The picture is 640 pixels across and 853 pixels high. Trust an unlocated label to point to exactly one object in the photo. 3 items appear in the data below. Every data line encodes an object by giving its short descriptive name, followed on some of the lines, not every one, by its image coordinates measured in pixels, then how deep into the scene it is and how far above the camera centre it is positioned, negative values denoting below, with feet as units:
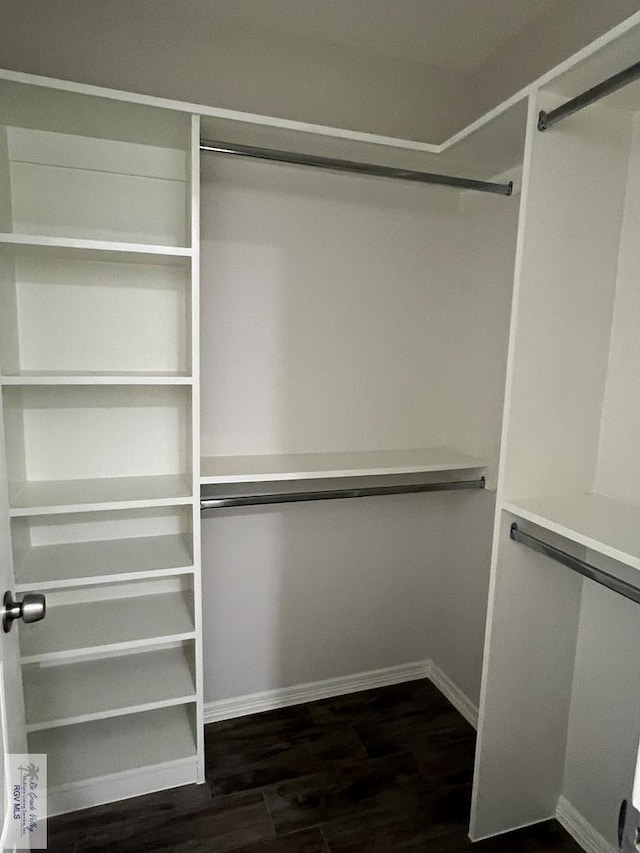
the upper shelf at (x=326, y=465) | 6.18 -1.45
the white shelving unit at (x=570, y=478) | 5.01 -1.23
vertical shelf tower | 5.62 -1.06
